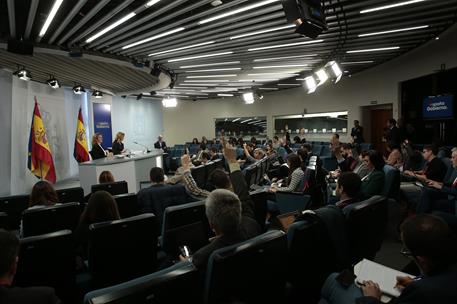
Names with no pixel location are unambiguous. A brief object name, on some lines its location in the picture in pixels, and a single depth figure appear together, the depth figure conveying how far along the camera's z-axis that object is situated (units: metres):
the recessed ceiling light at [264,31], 5.85
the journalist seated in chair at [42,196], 3.43
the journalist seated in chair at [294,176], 4.82
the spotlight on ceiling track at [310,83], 9.46
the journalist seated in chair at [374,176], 4.28
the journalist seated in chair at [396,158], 6.35
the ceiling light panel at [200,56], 7.82
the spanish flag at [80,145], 9.20
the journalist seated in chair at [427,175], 4.87
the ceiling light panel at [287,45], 7.02
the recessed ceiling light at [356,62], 9.93
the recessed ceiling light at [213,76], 10.99
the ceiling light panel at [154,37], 5.93
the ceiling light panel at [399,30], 6.52
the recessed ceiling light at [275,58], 8.36
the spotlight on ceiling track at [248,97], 13.70
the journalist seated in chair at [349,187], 2.95
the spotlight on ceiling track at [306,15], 3.82
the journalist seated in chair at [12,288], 1.31
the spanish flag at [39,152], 7.64
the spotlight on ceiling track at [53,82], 9.16
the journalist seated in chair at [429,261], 1.27
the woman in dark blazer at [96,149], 8.26
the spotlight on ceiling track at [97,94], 11.85
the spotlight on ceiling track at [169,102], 15.26
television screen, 7.82
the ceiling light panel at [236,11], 4.75
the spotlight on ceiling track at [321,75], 8.37
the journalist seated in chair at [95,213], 2.81
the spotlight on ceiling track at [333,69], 7.90
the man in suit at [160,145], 14.50
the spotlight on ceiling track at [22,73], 7.42
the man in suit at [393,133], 8.68
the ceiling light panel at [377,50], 8.31
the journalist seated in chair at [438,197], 4.21
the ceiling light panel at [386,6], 4.97
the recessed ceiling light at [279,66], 9.58
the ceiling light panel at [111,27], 5.13
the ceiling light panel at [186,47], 6.88
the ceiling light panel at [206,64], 8.80
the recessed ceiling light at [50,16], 4.63
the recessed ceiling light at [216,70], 9.83
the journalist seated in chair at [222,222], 1.80
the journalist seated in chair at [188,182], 4.58
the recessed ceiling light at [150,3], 4.54
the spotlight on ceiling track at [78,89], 10.62
